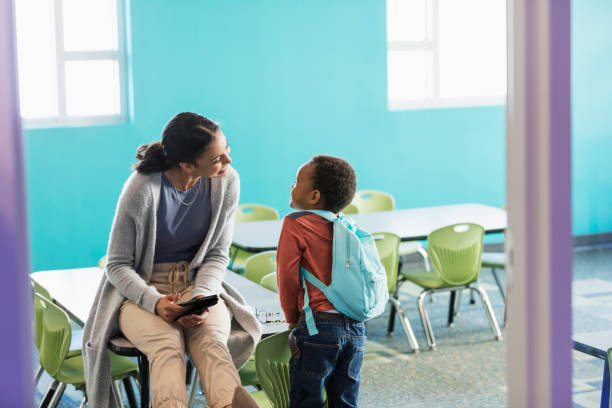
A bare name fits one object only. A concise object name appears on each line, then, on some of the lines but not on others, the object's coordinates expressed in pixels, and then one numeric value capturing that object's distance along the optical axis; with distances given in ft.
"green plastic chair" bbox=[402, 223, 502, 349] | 16.05
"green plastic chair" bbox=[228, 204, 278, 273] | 18.41
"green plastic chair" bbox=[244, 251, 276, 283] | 13.21
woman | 9.37
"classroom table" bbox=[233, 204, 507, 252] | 16.37
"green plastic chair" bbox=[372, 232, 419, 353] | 15.15
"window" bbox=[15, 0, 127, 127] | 21.22
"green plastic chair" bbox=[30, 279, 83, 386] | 11.03
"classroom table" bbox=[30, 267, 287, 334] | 10.87
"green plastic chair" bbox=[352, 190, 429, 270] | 20.79
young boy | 8.96
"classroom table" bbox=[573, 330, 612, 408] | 7.11
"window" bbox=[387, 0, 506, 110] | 25.34
